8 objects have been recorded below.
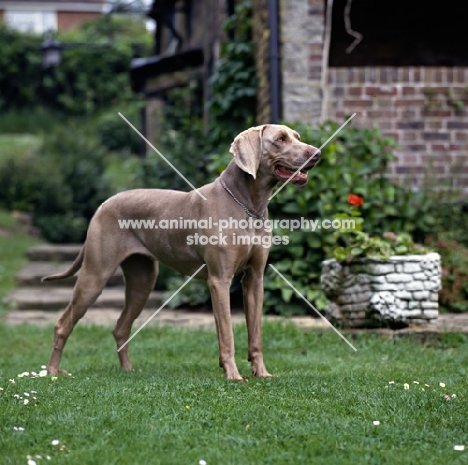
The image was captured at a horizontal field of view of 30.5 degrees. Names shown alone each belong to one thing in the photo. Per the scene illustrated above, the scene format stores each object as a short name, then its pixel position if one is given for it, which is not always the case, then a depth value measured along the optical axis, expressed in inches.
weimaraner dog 203.8
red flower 298.4
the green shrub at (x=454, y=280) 310.0
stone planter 275.3
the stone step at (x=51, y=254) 481.7
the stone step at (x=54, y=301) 376.8
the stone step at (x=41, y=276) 422.6
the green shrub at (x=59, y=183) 553.6
